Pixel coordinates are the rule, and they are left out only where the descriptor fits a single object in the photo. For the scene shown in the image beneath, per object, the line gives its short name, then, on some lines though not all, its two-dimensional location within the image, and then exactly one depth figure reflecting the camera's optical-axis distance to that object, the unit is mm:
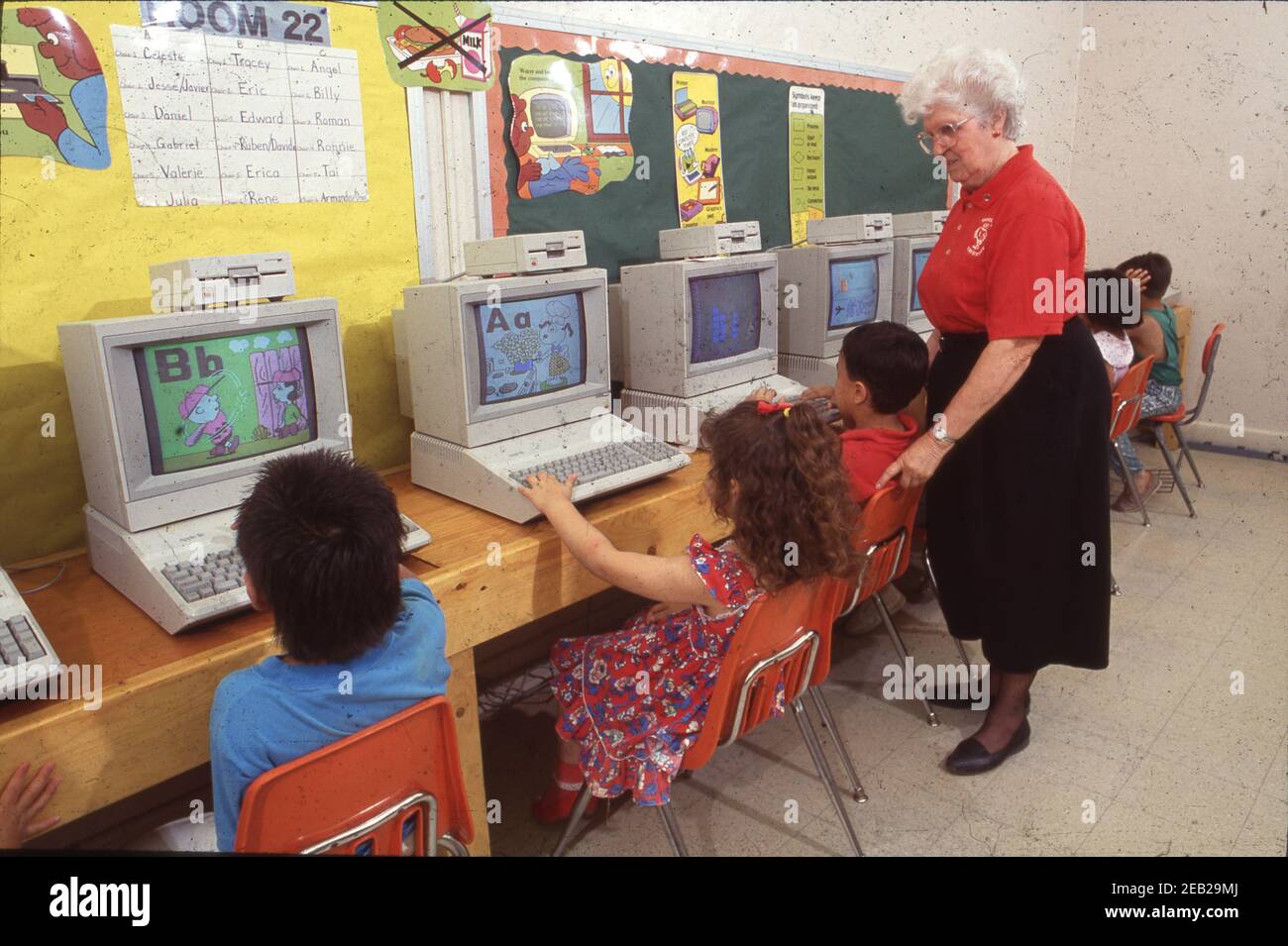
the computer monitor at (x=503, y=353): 1730
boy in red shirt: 1946
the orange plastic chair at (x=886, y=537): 1799
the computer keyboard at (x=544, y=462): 1707
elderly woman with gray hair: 1771
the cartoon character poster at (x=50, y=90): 1467
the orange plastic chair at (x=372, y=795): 952
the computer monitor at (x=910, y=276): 2859
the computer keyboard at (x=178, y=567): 1258
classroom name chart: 1622
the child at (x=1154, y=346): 3756
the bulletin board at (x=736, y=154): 2289
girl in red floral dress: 1433
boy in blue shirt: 1041
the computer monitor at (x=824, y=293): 2566
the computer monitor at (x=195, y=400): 1337
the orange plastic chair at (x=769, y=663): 1435
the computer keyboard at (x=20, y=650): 1054
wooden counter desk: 1109
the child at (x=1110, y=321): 3403
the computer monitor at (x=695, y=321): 2156
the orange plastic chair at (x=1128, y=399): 3195
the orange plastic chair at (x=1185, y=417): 3670
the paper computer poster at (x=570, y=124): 2254
